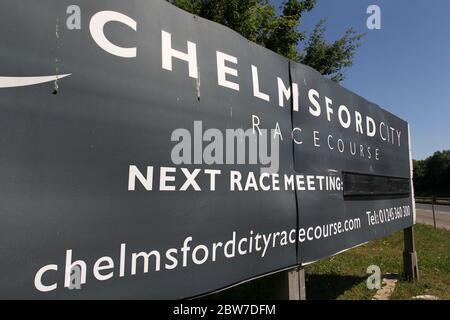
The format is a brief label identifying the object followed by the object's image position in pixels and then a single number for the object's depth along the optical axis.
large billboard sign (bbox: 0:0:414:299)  1.71
